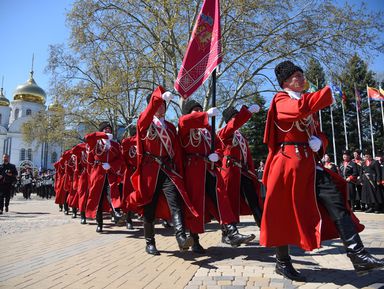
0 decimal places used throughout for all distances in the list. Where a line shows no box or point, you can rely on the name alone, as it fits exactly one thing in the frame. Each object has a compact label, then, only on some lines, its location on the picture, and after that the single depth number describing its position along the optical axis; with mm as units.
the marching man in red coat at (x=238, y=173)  5474
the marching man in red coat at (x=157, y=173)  5059
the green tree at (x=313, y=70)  17458
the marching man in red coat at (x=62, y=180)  12538
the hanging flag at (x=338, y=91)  24488
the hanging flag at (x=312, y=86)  20781
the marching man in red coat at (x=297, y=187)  3420
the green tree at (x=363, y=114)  42969
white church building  73312
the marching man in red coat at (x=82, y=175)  8729
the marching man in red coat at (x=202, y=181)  5016
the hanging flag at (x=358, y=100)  29425
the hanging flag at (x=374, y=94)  26609
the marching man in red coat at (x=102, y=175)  7645
